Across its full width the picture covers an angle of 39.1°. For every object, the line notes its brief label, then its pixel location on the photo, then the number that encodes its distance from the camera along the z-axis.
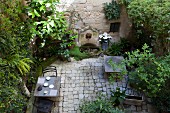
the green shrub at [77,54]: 11.13
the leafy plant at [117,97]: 8.70
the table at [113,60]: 9.73
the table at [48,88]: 8.61
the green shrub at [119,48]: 11.20
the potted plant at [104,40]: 11.77
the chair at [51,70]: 10.26
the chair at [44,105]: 8.49
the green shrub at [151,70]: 6.89
